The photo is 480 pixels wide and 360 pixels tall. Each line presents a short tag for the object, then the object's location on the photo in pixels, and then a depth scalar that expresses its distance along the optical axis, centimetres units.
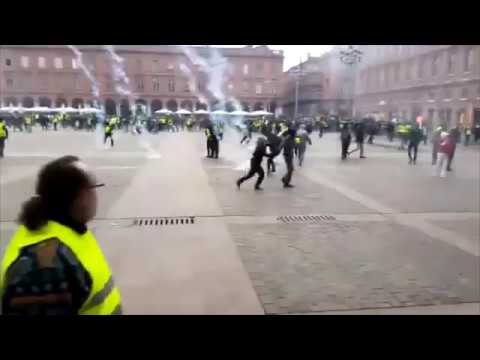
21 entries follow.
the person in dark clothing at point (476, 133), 2383
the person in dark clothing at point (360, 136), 1908
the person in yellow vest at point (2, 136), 1616
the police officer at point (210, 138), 1750
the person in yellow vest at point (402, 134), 2255
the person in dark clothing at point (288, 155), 1067
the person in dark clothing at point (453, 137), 1361
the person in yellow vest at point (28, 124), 3809
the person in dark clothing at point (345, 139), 1788
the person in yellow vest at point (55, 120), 4092
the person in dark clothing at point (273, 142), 1099
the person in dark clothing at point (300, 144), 1566
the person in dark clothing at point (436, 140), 1437
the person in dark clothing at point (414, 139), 1693
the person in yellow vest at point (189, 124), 3931
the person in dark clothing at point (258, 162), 1022
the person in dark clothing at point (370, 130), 2776
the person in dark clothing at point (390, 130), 2816
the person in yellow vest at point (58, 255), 137
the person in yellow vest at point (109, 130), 2191
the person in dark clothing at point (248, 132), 2605
